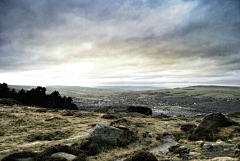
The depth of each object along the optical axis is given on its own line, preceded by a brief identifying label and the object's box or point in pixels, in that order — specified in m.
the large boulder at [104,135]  16.34
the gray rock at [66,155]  11.62
